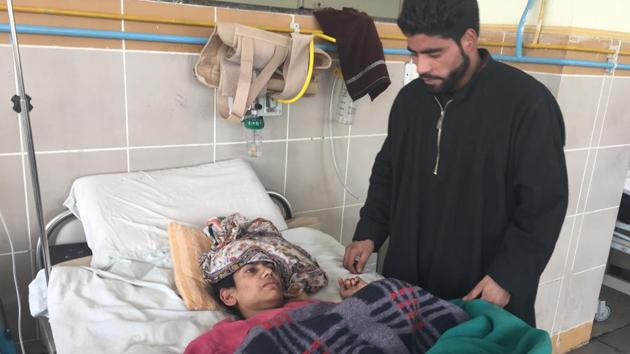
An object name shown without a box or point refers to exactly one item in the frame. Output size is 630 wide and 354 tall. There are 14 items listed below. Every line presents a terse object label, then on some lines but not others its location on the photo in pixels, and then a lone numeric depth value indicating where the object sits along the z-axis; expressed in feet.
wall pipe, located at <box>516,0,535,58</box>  7.57
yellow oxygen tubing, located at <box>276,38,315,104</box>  6.46
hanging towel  7.02
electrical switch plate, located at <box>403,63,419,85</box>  8.04
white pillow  5.65
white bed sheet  4.32
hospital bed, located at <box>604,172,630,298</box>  8.85
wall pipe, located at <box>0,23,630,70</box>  5.51
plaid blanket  3.60
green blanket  3.40
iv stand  3.92
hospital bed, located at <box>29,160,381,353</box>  4.44
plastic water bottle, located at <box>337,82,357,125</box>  7.61
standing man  4.33
